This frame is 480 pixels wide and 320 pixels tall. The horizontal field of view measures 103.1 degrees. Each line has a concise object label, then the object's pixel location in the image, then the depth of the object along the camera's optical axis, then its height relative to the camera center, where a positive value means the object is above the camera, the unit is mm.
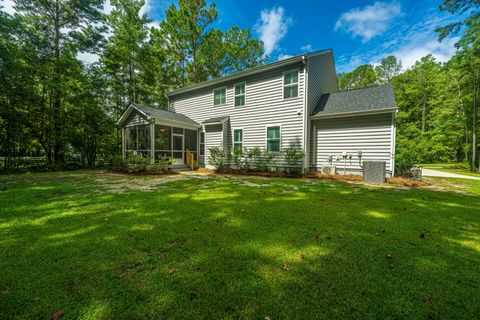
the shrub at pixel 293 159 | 9633 -241
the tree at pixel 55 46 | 11930 +7049
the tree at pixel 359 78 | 32153 +13440
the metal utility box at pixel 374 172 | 7539 -682
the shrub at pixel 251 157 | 10656 -165
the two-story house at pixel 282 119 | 9172 +1945
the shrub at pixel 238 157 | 11062 -173
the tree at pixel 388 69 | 31766 +14529
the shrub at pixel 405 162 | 8367 -313
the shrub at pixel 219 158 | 11367 -246
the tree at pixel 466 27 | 9263 +7169
